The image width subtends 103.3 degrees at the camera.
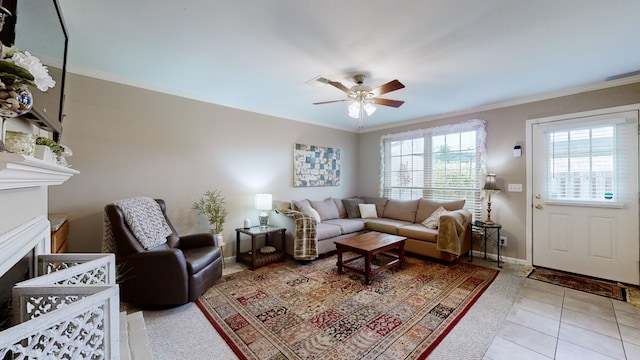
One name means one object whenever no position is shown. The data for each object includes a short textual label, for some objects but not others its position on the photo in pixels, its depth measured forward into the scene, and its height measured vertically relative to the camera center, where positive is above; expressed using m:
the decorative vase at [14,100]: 0.82 +0.26
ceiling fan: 2.74 +0.95
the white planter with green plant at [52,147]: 1.21 +0.17
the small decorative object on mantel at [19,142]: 0.95 +0.14
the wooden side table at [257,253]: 3.43 -1.08
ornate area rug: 1.88 -1.21
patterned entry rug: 2.78 -1.18
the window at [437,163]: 4.17 +0.35
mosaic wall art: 4.68 +0.31
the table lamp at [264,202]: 3.84 -0.32
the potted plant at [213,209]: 3.47 -0.40
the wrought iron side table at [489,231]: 3.65 -0.73
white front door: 2.96 -0.14
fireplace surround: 0.76 -0.12
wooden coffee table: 2.96 -0.80
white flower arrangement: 0.82 +0.37
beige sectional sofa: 3.58 -0.68
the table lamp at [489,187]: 3.76 -0.06
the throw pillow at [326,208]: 4.60 -0.50
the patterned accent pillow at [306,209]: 4.08 -0.45
